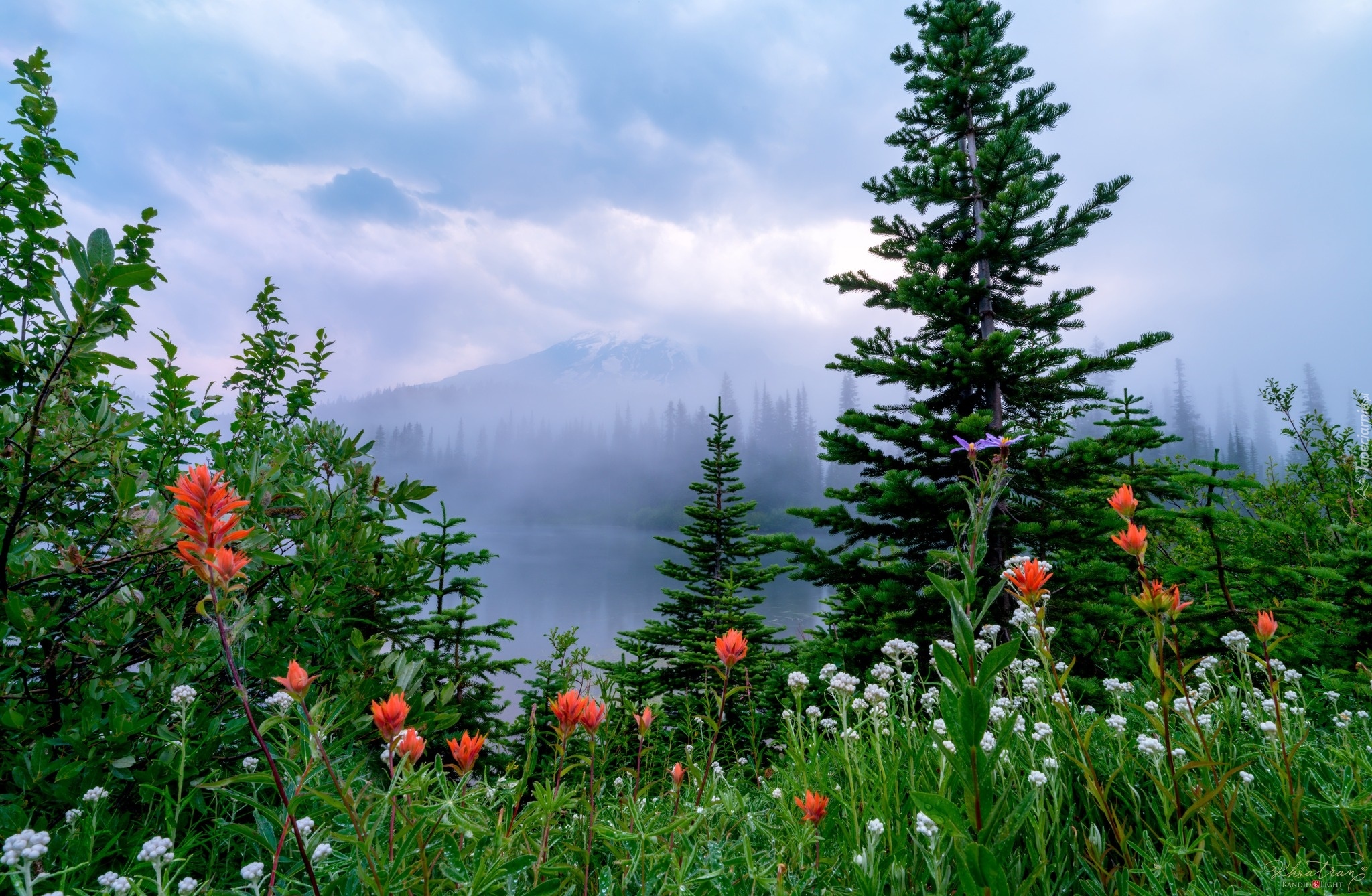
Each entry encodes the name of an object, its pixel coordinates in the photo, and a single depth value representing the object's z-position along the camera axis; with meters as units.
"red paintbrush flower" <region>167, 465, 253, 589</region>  0.90
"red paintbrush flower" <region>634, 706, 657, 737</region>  1.72
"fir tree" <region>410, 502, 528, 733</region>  4.53
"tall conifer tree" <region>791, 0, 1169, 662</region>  5.20
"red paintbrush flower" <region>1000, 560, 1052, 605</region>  1.26
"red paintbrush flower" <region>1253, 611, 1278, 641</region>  1.58
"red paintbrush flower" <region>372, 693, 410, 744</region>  1.07
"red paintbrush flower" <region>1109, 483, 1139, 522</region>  1.52
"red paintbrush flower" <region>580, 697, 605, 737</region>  1.34
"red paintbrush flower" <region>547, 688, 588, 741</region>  1.30
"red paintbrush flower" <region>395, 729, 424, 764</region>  1.12
